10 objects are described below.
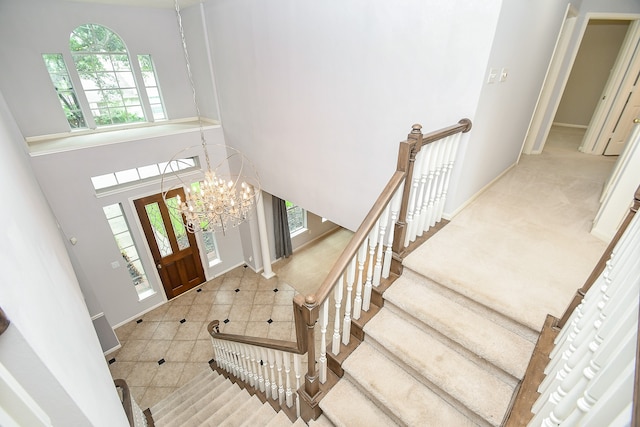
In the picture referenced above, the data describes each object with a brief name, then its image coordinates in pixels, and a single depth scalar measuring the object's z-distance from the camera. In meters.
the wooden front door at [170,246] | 5.39
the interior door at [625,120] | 4.26
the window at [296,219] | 7.90
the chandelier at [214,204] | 3.12
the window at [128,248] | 5.03
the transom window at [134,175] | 4.80
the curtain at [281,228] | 7.09
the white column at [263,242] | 6.13
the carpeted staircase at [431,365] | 1.76
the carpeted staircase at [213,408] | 2.61
